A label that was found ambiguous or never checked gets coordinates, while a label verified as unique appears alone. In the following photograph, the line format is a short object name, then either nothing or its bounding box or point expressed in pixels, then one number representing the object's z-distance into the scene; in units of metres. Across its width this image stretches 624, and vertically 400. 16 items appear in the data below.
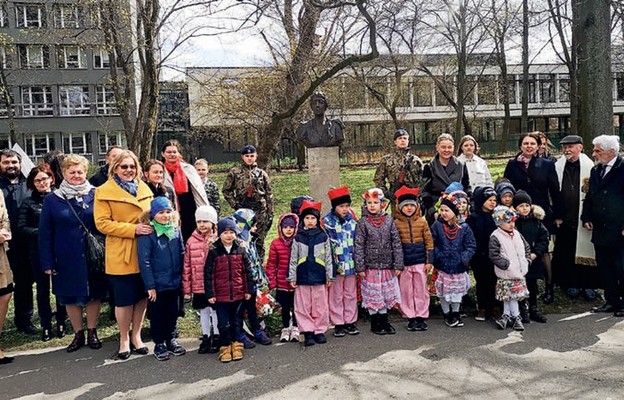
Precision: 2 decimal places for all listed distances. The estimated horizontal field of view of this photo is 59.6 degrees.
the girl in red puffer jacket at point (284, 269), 5.46
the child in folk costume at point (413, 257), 5.61
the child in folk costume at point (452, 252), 5.63
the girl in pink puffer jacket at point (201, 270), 5.10
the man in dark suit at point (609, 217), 5.97
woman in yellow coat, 4.93
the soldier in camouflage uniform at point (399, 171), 6.65
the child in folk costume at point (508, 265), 5.58
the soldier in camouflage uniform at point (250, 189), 6.78
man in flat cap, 6.50
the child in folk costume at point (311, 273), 5.32
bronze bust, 7.13
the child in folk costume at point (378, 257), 5.47
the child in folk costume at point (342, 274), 5.55
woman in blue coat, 5.15
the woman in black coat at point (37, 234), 5.73
